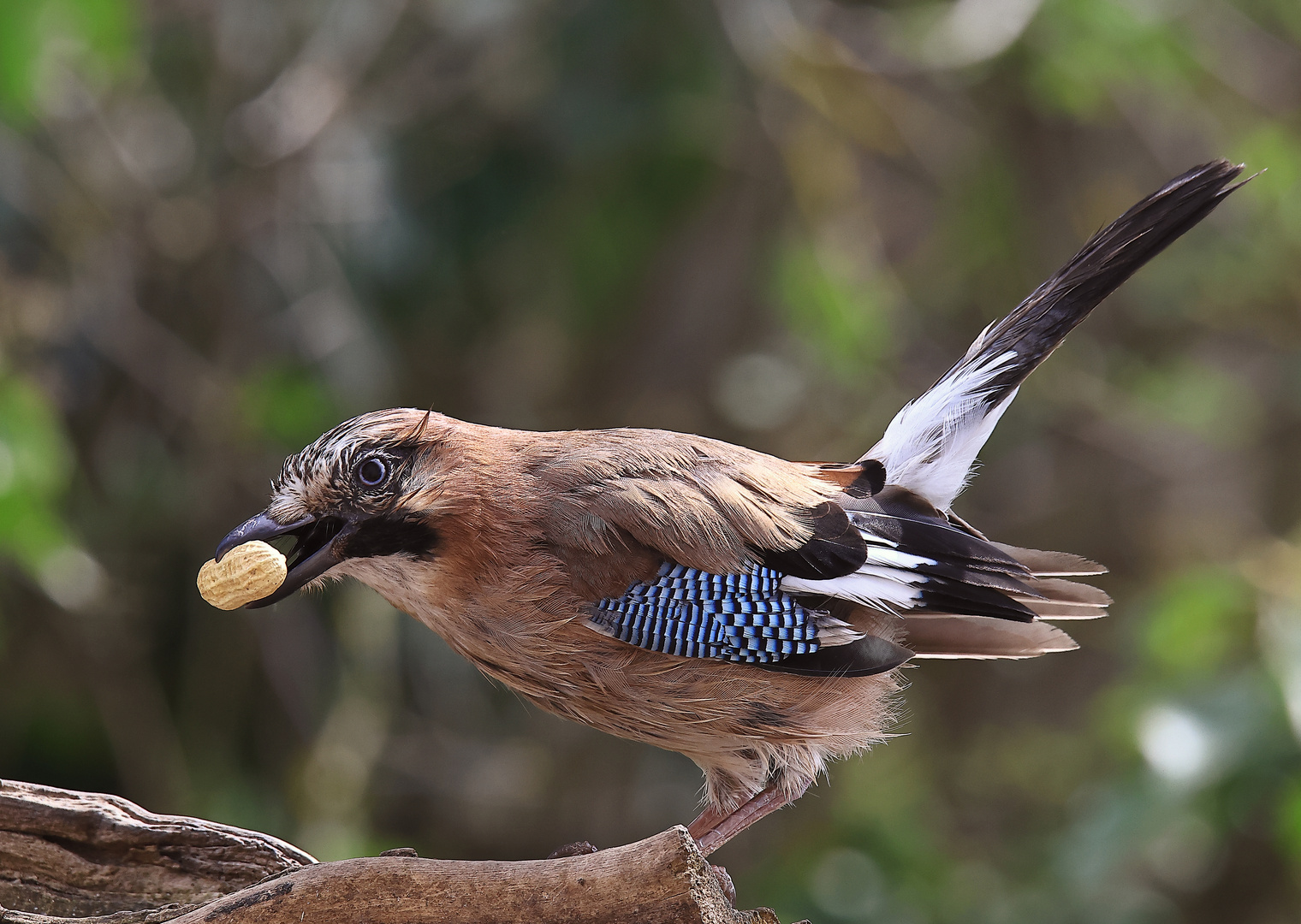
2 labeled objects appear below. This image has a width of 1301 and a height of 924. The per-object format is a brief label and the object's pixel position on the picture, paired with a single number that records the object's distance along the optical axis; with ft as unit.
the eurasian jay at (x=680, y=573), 18.88
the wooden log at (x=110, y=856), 18.66
